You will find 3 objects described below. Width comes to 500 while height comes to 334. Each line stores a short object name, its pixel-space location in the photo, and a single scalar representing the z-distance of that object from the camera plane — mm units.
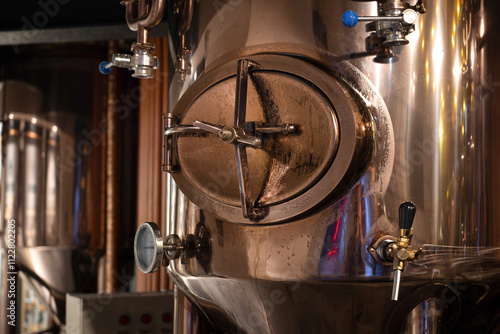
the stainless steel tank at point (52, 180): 2998
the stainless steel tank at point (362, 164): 1255
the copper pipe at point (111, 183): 3162
